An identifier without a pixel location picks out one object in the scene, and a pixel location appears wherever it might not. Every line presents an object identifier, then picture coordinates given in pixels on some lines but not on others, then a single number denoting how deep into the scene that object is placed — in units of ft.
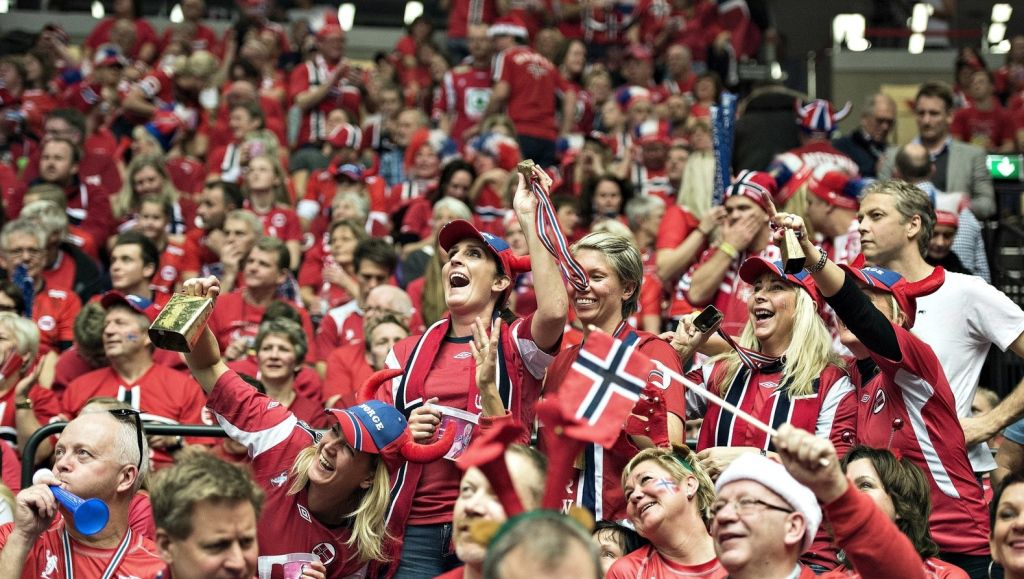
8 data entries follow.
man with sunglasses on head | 30.32
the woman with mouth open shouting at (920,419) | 30.87
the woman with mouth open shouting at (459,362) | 31.22
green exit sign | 61.77
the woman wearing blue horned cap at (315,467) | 31.24
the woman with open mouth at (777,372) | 33.83
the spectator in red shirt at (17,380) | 45.21
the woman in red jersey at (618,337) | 31.89
